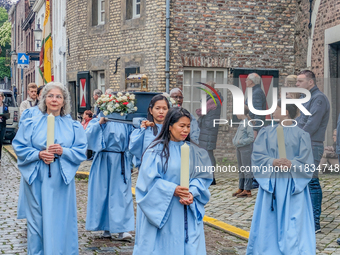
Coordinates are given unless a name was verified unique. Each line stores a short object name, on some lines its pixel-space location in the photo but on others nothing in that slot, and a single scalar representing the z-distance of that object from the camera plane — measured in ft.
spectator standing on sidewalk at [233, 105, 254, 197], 31.07
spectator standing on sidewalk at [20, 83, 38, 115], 33.74
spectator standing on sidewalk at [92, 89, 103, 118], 45.13
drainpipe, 48.96
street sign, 83.10
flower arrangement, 22.71
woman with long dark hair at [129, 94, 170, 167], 19.85
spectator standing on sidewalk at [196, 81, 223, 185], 33.53
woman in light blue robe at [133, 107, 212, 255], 14.20
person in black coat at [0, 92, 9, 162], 49.14
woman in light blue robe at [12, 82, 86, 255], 17.48
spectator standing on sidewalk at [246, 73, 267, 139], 19.08
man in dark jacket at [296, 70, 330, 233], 21.65
